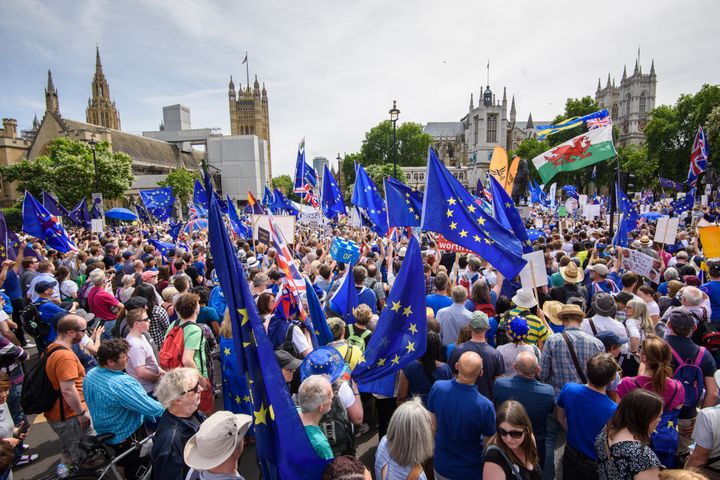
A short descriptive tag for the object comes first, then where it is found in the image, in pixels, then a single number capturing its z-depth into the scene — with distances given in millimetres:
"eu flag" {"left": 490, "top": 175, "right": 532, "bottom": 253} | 7231
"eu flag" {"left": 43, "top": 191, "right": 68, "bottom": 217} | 15320
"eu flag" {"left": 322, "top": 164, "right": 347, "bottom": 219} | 13570
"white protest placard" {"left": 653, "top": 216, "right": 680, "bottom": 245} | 8594
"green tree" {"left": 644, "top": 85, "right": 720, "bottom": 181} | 39281
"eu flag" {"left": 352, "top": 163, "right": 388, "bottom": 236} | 11312
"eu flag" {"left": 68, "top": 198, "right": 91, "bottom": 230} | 18497
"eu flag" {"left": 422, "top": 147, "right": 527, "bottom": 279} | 5227
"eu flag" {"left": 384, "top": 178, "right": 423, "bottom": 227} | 8297
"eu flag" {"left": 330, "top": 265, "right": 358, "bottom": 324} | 5797
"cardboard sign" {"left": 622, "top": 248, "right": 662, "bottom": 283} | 6867
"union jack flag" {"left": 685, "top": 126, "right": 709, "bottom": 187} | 14891
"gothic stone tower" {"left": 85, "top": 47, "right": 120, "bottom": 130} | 88438
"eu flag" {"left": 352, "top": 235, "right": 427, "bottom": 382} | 3809
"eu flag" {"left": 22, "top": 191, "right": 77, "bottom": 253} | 10398
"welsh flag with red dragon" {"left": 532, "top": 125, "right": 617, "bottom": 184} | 9570
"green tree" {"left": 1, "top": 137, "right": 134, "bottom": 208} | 35438
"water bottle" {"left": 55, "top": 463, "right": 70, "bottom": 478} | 3619
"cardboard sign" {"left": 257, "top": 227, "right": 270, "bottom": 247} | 7340
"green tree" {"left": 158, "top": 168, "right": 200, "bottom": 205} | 55219
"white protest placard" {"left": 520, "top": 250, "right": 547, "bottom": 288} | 5179
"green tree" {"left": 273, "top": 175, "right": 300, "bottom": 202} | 130375
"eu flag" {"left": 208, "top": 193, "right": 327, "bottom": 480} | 2527
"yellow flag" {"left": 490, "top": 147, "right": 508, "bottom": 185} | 9500
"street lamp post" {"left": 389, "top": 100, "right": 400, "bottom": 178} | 16492
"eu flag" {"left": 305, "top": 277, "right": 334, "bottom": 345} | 4660
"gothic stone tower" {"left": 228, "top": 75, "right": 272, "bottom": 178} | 92750
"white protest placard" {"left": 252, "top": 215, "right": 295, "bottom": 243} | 7893
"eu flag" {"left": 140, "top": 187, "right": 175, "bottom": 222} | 20750
